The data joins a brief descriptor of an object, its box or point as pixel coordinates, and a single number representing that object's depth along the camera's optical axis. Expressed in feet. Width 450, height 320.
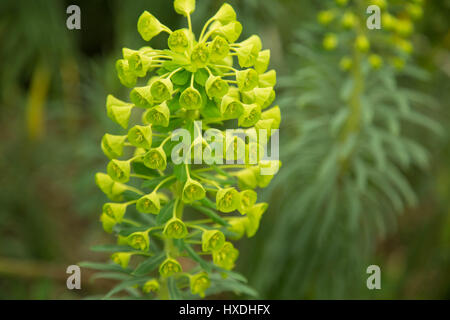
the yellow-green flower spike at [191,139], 2.37
